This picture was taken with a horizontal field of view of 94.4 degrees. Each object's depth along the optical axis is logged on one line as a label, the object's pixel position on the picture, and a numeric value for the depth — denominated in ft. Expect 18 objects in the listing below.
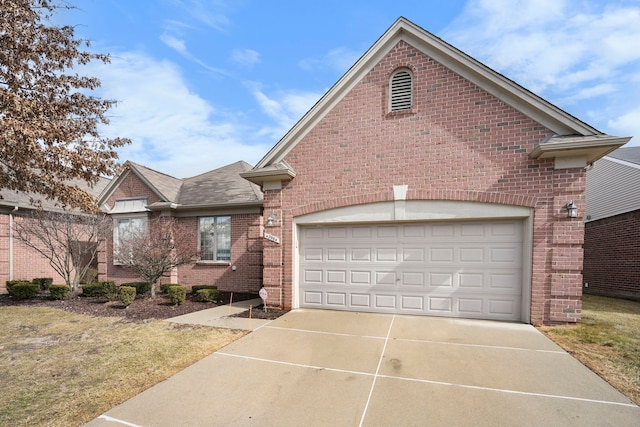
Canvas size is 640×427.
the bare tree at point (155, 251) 33.59
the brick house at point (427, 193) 23.25
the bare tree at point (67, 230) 38.14
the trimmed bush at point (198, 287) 38.34
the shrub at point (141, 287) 38.48
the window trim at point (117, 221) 45.19
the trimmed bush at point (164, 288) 35.29
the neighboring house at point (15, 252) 44.37
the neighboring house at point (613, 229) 39.73
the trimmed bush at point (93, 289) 37.52
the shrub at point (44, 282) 44.45
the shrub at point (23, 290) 36.91
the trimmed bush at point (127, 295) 31.35
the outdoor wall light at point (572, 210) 22.49
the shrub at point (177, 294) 31.99
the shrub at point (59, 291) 36.09
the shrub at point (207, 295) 33.88
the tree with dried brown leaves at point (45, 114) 19.94
